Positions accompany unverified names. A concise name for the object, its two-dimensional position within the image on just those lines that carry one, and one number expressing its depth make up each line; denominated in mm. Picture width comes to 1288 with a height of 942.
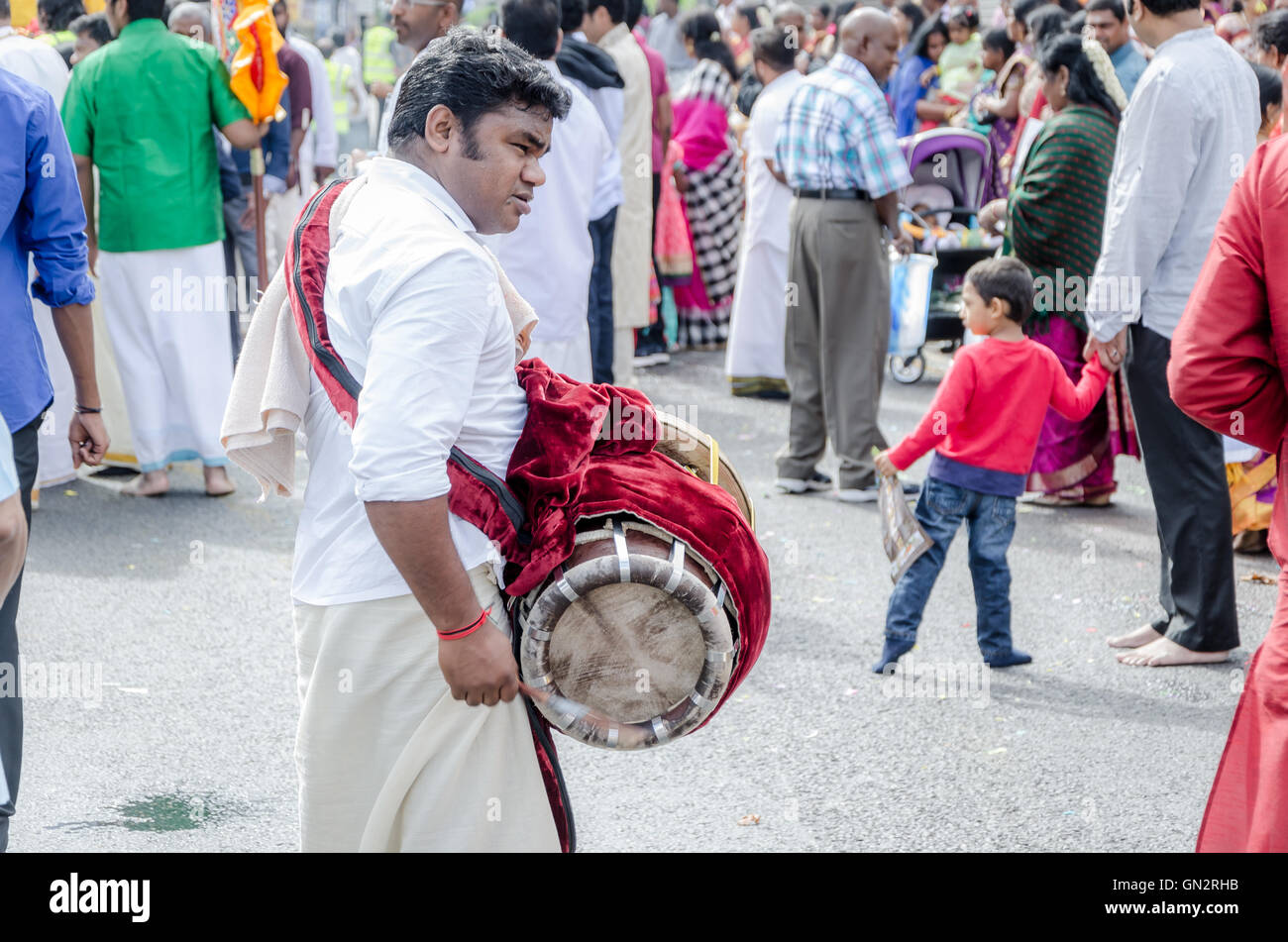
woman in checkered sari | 10234
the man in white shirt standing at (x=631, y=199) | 7918
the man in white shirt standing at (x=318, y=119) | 9961
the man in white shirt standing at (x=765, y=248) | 8141
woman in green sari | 6363
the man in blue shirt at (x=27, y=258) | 3273
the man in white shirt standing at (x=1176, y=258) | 4645
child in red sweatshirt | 4734
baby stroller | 9336
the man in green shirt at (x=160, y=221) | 6488
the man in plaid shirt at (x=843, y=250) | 6742
